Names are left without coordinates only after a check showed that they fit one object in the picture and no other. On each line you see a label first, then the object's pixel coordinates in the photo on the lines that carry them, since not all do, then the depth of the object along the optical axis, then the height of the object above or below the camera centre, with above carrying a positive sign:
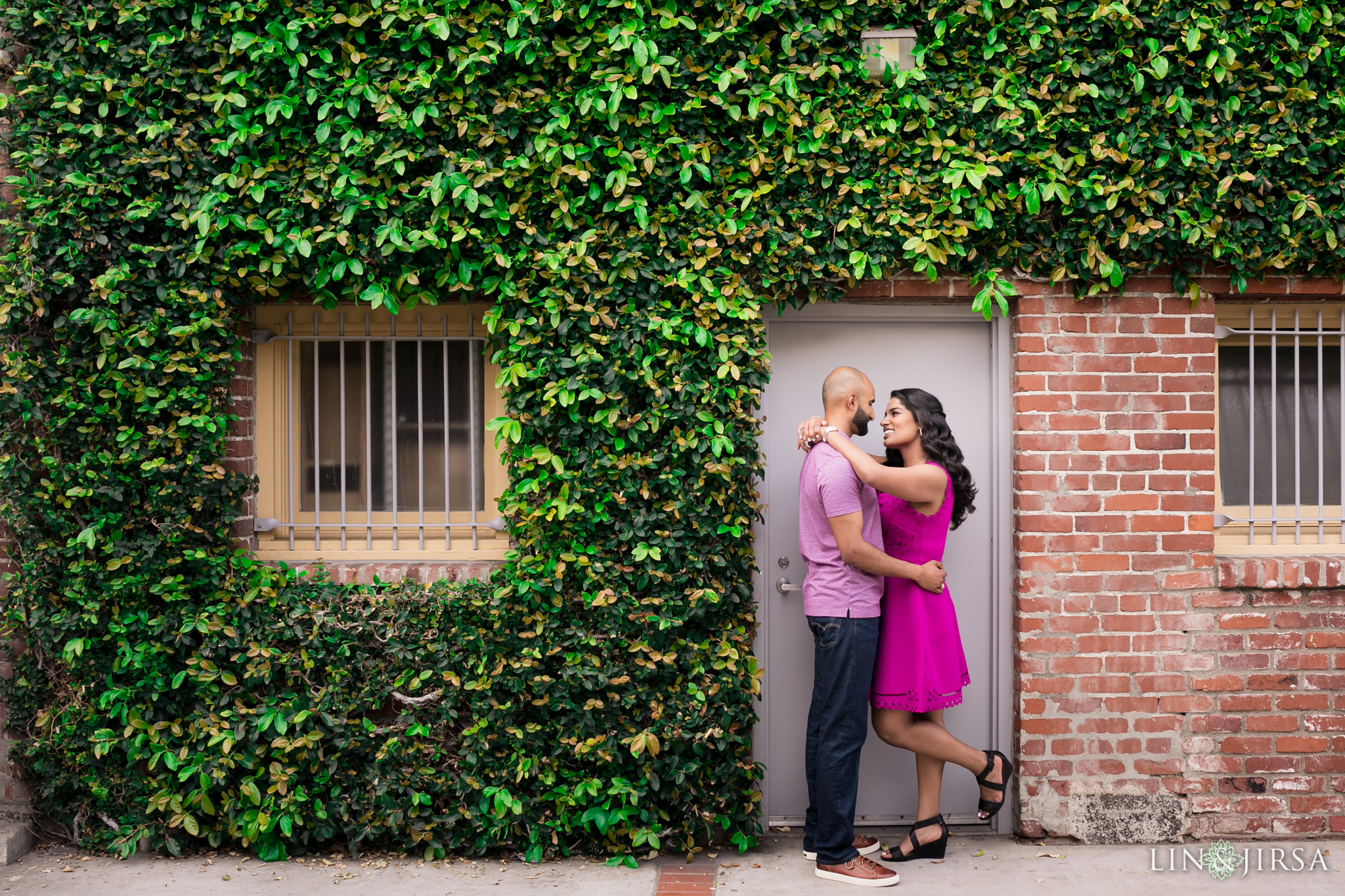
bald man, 4.01 -0.74
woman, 4.15 -0.80
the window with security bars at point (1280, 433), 4.64 +0.09
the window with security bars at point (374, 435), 4.61 +0.11
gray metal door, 4.58 -0.08
